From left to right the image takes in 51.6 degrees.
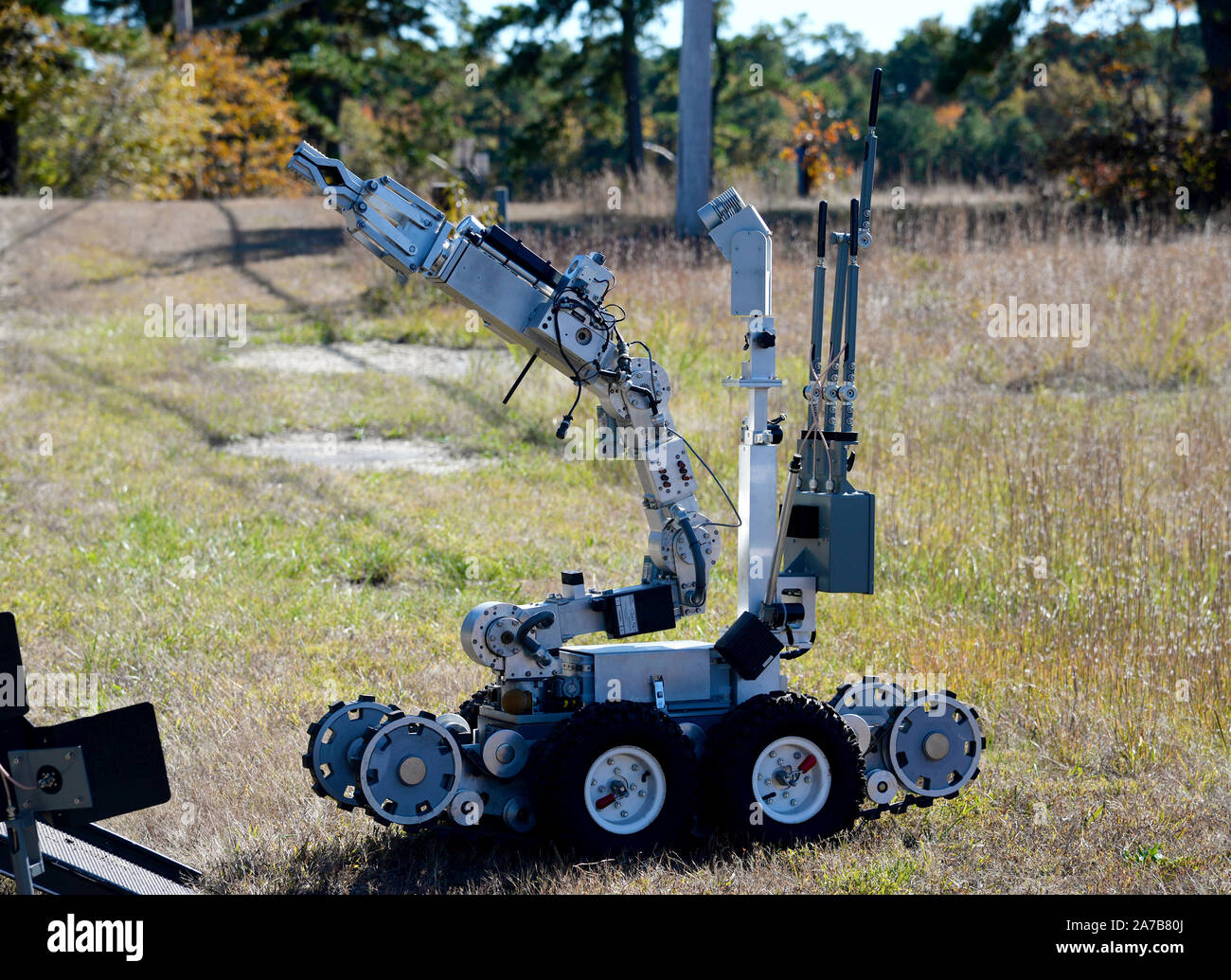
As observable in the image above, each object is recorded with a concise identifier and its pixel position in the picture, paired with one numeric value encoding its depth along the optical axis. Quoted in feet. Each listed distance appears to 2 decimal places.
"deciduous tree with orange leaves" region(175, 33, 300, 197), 98.84
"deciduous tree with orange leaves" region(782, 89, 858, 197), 80.48
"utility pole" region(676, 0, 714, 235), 54.70
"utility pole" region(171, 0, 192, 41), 88.28
